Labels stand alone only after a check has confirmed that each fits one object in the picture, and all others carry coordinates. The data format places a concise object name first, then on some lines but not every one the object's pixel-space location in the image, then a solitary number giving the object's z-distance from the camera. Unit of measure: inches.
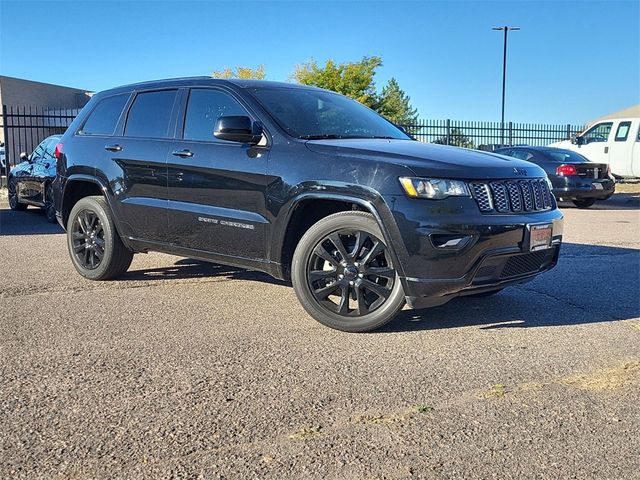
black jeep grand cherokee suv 164.7
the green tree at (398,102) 2307.9
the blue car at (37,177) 429.1
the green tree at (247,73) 1723.9
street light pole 1307.8
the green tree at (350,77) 1542.8
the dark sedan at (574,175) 577.9
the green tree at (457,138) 884.8
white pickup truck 724.7
